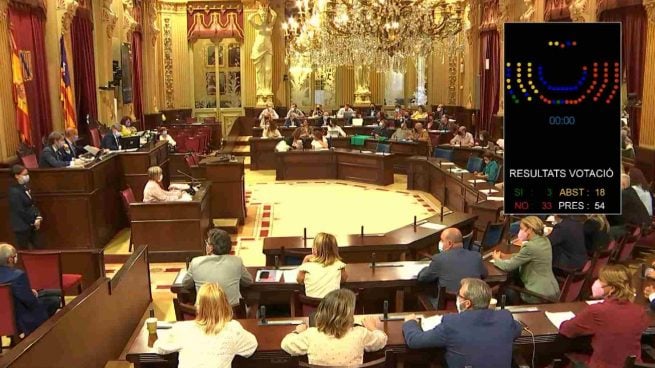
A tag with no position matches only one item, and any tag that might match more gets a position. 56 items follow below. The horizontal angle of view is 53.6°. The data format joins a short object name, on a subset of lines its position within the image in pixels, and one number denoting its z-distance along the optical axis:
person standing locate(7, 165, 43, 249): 7.48
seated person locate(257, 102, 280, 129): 17.88
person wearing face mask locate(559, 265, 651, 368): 3.66
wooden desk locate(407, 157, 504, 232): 8.24
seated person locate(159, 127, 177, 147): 13.41
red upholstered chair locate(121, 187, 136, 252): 8.49
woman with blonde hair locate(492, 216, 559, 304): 5.15
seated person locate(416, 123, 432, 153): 14.67
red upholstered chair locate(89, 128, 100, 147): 11.80
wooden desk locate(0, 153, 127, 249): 8.15
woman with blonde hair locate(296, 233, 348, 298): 4.85
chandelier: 10.13
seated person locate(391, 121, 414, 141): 14.99
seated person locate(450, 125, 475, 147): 13.87
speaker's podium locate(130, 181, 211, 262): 8.12
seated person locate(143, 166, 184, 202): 8.06
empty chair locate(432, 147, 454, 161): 13.00
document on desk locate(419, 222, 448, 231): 7.17
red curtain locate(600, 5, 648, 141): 9.99
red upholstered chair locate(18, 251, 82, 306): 5.59
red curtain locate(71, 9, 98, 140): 12.19
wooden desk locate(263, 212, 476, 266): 6.46
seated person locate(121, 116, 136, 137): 12.10
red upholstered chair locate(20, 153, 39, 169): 8.45
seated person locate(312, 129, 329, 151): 15.10
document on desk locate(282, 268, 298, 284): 5.21
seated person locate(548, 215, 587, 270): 5.63
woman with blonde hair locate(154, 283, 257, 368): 3.54
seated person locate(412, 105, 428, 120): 18.13
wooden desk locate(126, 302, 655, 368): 3.76
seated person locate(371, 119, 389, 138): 16.11
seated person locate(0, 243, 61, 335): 4.75
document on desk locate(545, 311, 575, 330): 4.10
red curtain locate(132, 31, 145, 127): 17.03
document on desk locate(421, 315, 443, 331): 3.98
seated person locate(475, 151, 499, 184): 10.12
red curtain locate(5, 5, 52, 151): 9.67
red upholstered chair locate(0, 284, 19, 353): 4.65
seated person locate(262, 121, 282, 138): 16.11
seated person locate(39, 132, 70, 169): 8.33
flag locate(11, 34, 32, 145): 9.35
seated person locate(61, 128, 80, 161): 8.92
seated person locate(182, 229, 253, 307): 4.85
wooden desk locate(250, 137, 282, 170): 15.90
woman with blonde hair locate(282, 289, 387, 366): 3.46
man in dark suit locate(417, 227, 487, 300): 4.92
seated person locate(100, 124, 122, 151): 10.02
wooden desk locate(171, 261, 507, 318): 5.15
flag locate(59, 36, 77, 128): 11.15
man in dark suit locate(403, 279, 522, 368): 3.51
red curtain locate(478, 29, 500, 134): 16.52
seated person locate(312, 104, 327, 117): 18.58
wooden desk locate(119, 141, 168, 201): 9.69
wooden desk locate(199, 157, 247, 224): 10.19
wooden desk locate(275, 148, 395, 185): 14.30
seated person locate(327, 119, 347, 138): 16.02
